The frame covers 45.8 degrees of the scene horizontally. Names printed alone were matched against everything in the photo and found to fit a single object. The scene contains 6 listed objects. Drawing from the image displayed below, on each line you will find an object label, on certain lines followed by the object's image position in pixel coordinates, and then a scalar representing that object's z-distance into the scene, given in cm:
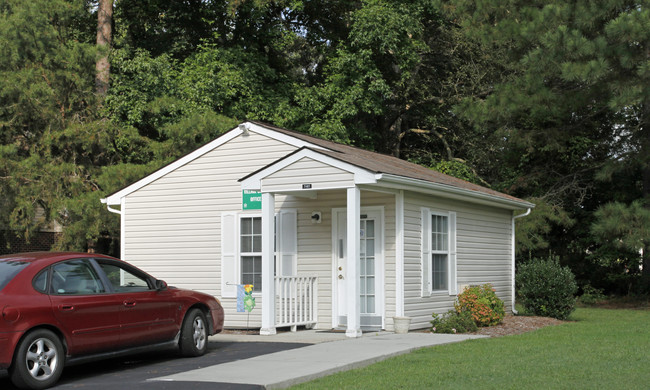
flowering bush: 1439
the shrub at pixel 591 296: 2436
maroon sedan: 797
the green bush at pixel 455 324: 1375
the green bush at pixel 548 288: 1644
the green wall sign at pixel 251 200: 1475
